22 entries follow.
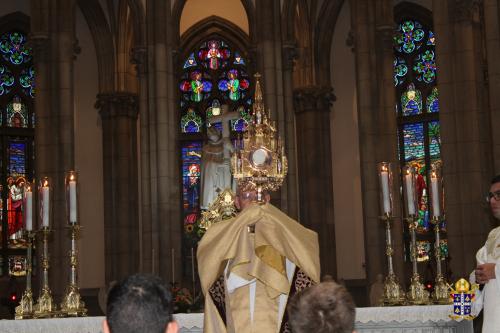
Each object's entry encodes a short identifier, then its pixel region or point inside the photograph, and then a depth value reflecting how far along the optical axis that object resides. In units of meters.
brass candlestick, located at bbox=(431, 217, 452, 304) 9.32
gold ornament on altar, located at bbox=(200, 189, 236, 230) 14.64
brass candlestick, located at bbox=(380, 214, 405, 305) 9.52
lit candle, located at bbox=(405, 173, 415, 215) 9.75
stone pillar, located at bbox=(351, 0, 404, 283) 20.83
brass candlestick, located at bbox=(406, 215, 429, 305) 9.42
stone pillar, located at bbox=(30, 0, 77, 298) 20.38
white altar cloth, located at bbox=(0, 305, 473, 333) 8.66
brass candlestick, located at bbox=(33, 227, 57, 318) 9.74
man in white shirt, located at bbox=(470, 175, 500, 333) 5.88
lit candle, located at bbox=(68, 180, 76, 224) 10.19
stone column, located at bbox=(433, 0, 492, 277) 17.12
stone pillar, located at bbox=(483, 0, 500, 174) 16.12
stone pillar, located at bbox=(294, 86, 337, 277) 26.41
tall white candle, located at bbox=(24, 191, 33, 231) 10.01
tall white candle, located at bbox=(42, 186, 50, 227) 10.09
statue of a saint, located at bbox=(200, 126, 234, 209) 20.39
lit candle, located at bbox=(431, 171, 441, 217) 9.45
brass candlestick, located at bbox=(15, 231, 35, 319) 9.65
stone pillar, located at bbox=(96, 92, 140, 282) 26.36
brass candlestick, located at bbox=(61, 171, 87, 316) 9.88
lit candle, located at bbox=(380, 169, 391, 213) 9.89
